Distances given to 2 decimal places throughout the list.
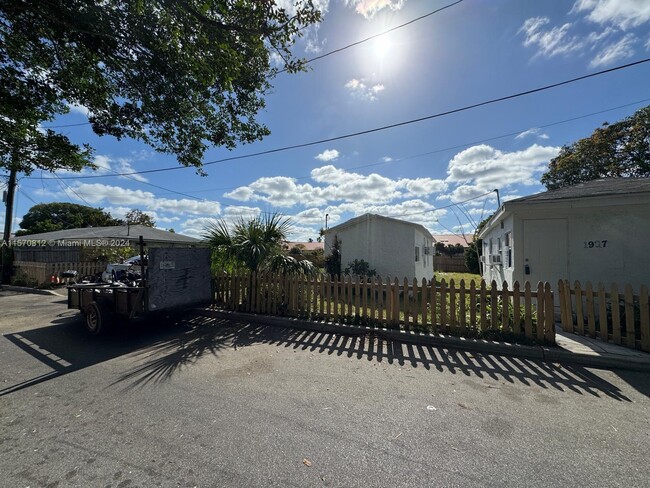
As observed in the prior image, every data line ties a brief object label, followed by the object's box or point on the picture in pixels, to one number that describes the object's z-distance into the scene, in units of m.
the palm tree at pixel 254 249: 7.44
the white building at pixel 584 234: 6.32
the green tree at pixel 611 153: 17.91
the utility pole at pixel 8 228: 13.39
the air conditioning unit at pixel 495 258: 9.96
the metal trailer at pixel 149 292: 5.48
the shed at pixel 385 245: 13.03
